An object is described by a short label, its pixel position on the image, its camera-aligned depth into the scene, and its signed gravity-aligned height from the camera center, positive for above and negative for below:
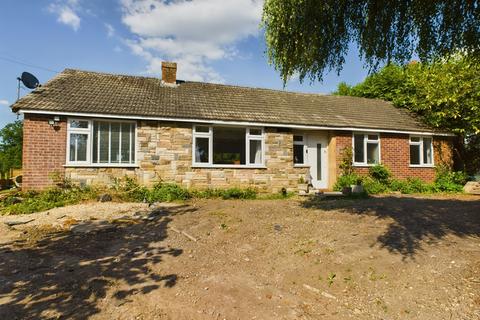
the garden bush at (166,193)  10.71 -1.01
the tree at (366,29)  5.93 +2.88
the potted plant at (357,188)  12.52 -0.97
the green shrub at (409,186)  13.73 -1.00
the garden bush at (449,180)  14.31 -0.76
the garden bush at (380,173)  13.89 -0.38
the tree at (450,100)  14.23 +3.29
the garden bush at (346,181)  13.11 -0.71
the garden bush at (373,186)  13.05 -0.94
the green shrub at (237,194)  11.69 -1.13
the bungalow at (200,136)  10.70 +1.24
